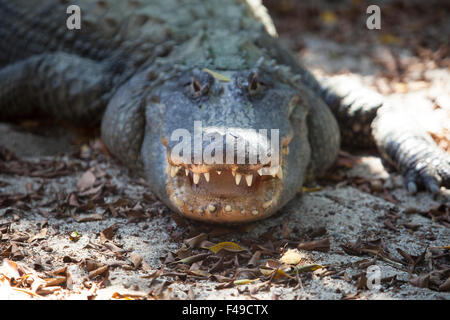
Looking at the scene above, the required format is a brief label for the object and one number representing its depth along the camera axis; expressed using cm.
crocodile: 279
